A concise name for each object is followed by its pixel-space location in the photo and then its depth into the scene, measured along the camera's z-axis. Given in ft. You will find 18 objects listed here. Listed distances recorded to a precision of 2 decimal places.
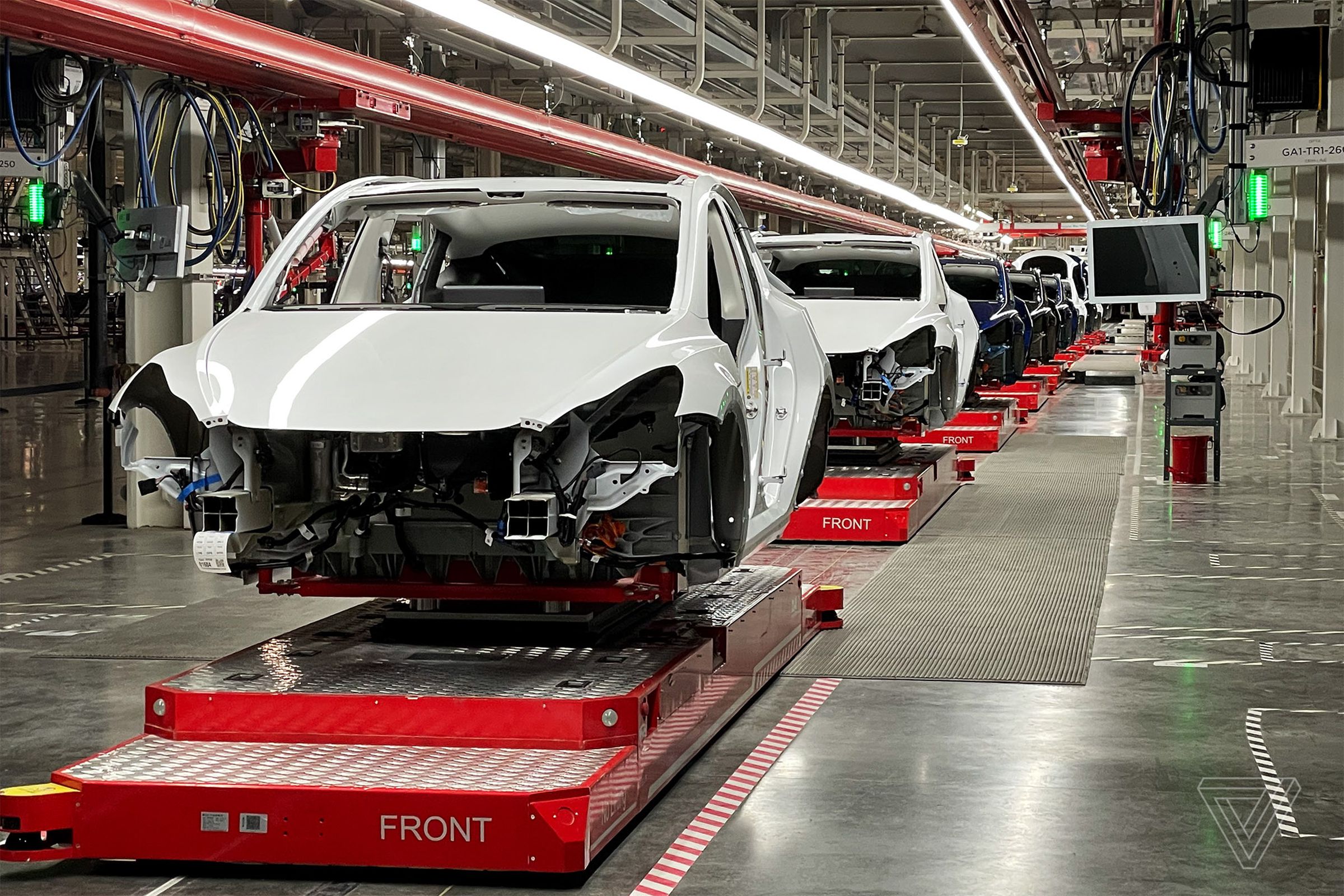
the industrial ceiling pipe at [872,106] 73.56
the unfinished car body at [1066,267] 98.73
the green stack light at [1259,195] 46.75
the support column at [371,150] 63.98
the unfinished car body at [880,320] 35.19
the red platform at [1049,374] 79.10
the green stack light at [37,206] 36.22
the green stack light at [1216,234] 45.05
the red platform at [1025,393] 67.97
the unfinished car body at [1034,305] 76.33
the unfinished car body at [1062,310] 86.89
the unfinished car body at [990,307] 61.41
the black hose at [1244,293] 38.80
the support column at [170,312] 34.40
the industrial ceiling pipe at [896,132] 80.18
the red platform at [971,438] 52.39
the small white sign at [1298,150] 42.29
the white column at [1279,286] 72.02
